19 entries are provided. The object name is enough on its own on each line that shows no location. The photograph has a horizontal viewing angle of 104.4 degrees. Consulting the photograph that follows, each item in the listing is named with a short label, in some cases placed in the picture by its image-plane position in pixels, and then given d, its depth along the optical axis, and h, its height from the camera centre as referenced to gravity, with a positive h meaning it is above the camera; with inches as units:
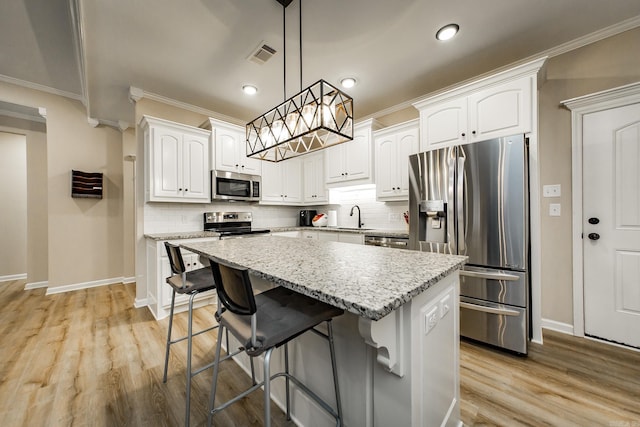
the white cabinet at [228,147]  132.8 +36.5
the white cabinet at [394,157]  120.5 +28.1
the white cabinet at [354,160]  136.0 +30.6
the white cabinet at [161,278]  106.8 -28.5
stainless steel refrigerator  77.7 -6.1
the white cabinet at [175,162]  115.0 +25.5
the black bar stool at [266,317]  32.6 -16.2
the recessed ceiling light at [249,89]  118.9 +60.2
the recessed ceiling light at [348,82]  113.9 +60.9
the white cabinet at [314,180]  163.8 +22.3
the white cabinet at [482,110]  83.3 +37.6
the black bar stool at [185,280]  59.2 -17.1
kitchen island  30.1 -18.3
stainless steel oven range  130.6 -6.7
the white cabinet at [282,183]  158.4 +20.1
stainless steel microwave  132.6 +15.3
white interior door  80.6 -4.9
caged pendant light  60.7 +24.0
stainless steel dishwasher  109.8 -13.8
